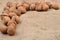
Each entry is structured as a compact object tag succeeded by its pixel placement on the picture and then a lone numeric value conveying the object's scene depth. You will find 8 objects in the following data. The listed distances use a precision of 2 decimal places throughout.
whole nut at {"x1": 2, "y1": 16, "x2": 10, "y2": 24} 1.15
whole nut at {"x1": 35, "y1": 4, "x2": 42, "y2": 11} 1.34
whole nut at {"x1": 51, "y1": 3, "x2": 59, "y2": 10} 1.40
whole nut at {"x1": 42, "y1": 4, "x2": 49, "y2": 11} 1.34
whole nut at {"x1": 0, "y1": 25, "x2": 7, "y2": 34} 1.06
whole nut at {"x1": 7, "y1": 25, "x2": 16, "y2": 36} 1.04
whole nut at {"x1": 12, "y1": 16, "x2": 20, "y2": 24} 1.17
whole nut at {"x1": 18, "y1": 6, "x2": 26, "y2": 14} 1.33
